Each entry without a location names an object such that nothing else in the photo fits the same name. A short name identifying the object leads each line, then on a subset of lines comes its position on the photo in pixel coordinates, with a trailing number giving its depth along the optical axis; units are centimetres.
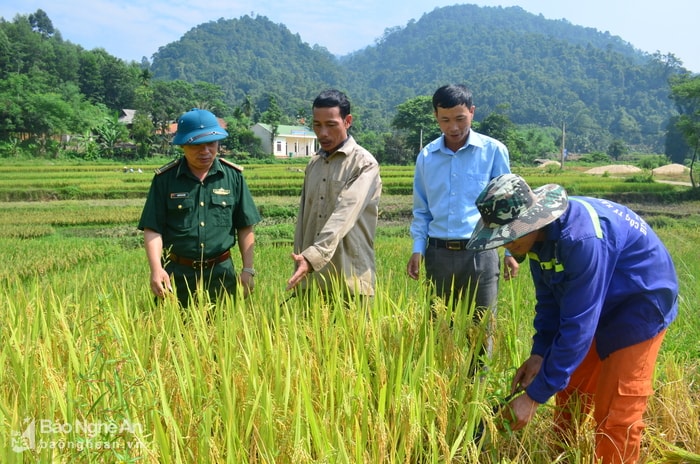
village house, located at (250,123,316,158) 5434
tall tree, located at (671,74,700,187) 2339
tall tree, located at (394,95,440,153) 4553
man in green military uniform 276
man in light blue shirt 275
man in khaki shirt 257
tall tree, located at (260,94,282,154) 5179
